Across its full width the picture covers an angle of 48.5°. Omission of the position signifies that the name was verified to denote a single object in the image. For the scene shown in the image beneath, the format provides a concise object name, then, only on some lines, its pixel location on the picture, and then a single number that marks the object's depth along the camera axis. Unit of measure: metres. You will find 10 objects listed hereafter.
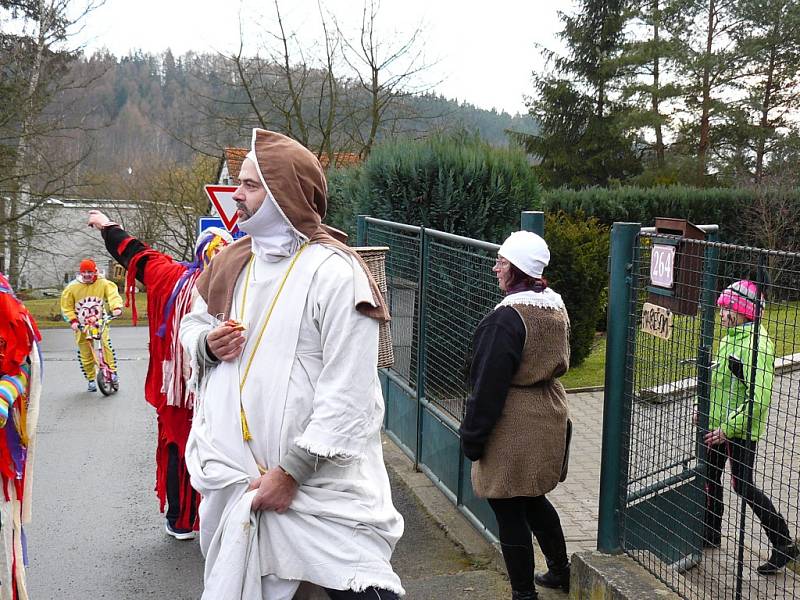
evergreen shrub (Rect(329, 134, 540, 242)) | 8.94
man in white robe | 2.66
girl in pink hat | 3.41
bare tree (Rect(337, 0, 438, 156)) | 21.58
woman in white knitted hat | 4.02
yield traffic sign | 9.89
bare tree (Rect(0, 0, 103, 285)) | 21.98
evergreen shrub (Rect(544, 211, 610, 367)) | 11.38
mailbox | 3.57
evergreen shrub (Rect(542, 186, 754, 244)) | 20.81
